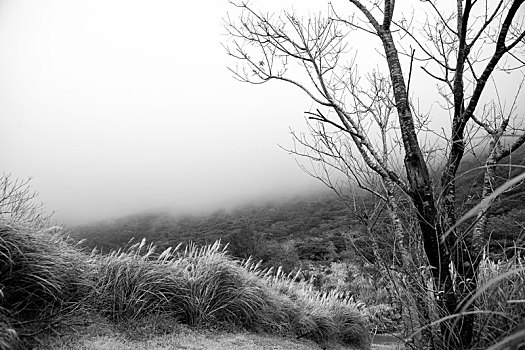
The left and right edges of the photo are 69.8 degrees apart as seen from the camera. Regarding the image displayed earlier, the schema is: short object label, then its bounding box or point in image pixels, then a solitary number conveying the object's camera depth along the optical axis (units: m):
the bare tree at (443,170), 2.19
